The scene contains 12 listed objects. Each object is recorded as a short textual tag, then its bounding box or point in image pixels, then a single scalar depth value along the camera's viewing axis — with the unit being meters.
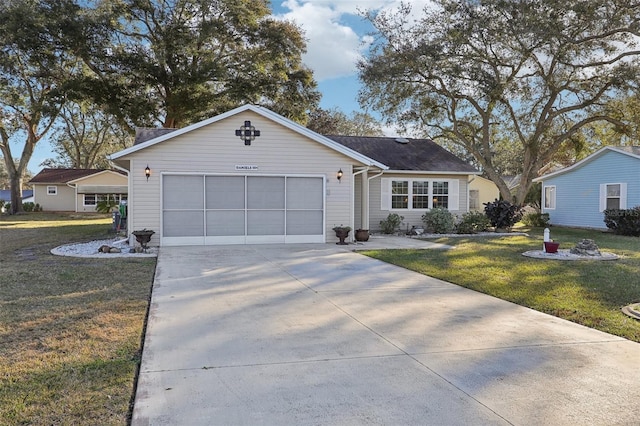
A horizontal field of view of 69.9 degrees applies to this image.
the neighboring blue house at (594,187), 17.42
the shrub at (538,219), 21.38
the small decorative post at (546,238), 10.73
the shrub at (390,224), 16.69
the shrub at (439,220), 16.83
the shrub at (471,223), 17.02
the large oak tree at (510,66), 17.45
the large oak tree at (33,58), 21.12
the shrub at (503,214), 17.47
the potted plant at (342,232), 13.01
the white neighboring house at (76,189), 35.31
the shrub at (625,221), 16.14
